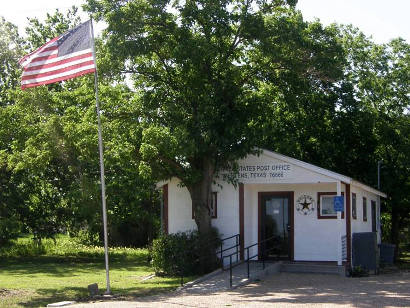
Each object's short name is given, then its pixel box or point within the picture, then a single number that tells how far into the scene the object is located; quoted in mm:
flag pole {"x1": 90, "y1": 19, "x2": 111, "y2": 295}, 15118
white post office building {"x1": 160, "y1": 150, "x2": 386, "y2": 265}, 20312
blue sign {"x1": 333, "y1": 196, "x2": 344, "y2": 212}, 19344
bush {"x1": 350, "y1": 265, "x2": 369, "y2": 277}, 19322
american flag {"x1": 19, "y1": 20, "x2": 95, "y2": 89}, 15133
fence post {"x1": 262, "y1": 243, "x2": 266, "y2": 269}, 19103
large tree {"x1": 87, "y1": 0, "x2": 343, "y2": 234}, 18406
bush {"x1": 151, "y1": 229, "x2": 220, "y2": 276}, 19219
